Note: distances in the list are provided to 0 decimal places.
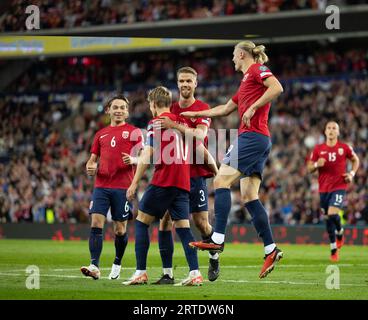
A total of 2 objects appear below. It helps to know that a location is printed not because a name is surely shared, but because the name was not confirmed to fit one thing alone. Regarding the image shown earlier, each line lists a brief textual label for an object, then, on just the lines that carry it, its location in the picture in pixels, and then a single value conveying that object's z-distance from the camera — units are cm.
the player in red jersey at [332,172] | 1873
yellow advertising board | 3600
